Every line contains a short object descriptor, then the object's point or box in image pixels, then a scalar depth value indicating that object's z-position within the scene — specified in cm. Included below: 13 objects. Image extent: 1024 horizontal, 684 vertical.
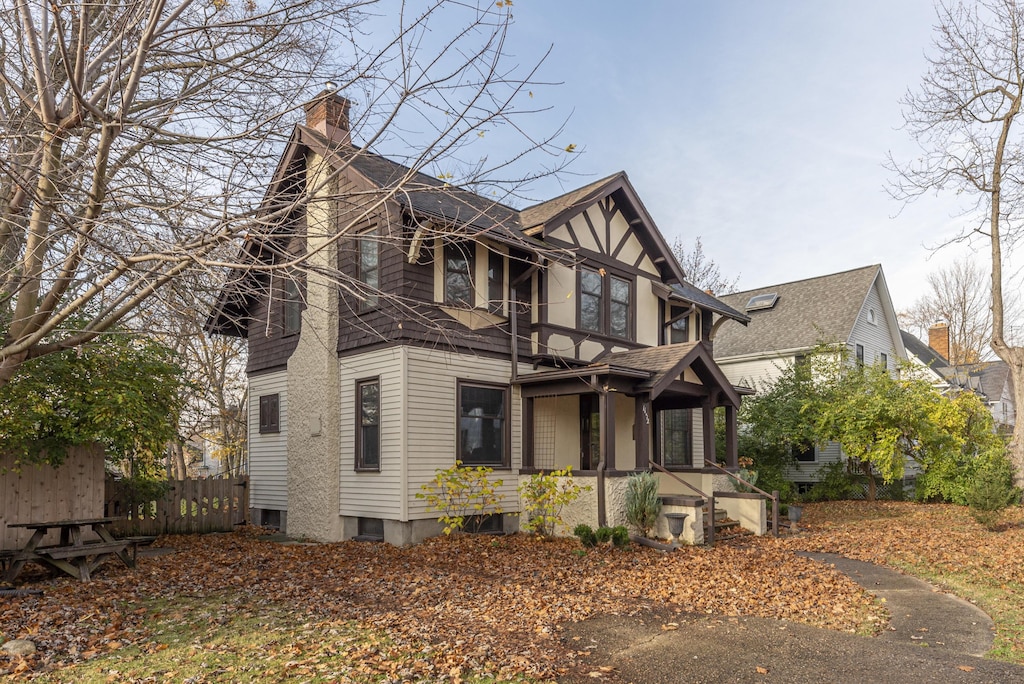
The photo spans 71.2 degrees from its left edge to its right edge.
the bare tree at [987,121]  1978
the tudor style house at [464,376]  1315
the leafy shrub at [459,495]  1295
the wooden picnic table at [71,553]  873
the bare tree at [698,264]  3656
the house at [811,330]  2609
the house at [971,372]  3462
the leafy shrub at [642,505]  1316
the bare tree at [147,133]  545
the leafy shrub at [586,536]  1233
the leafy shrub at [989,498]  1503
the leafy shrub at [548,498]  1352
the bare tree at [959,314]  3828
